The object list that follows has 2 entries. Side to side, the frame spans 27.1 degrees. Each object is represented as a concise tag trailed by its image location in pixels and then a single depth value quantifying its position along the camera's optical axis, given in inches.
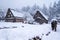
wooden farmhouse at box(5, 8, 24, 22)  1659.7
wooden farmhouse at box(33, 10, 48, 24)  1734.7
